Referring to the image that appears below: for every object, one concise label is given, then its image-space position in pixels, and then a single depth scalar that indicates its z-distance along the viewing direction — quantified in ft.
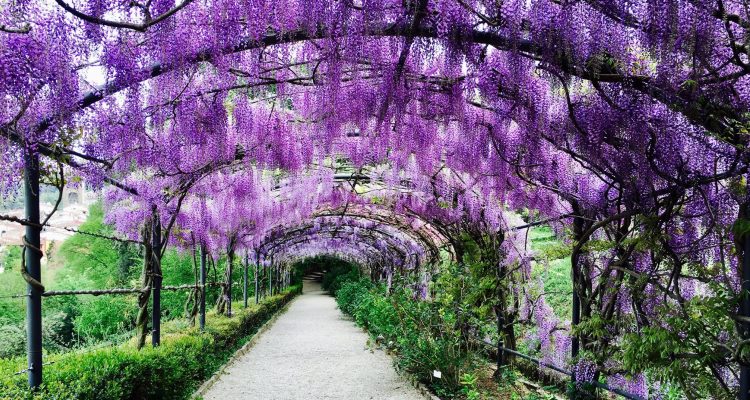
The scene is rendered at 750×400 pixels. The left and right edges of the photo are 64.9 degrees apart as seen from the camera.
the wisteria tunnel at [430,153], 8.83
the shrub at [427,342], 19.36
